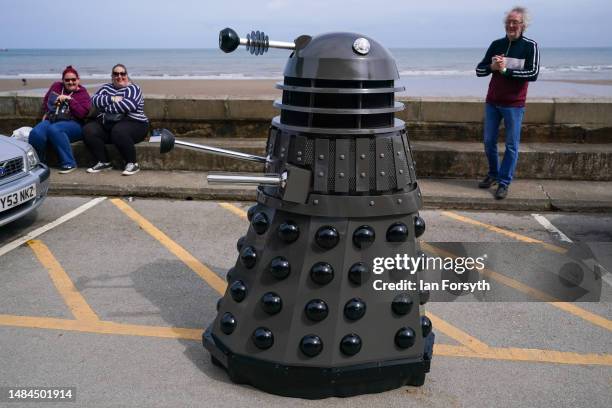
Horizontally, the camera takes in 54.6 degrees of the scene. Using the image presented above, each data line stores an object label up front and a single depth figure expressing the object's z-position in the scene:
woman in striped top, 8.24
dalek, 3.06
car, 5.81
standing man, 6.81
